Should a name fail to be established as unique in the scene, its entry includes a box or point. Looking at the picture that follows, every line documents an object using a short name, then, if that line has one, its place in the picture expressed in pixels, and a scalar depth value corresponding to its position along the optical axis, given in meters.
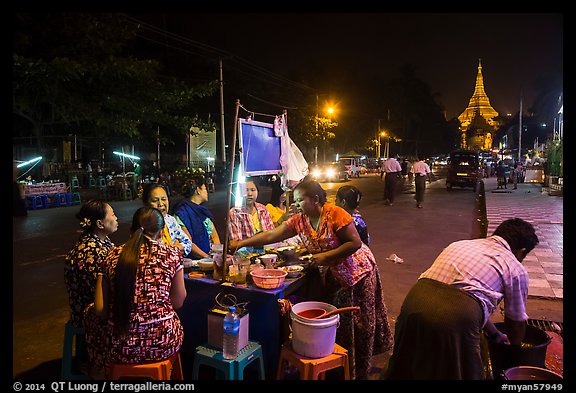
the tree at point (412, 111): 64.12
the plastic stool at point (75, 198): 18.23
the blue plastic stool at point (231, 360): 3.19
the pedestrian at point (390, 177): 16.59
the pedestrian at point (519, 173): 29.21
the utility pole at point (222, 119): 21.48
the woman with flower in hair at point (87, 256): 3.45
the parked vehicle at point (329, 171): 32.53
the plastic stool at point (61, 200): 17.42
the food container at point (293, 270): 3.93
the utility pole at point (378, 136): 58.39
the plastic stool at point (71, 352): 3.60
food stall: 3.54
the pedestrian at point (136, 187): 20.77
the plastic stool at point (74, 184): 19.88
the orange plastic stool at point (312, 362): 3.19
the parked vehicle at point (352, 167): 38.43
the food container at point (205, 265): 4.07
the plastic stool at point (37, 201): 16.39
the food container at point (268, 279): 3.58
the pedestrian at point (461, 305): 2.69
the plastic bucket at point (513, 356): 3.12
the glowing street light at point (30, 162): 18.79
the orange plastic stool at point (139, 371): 3.00
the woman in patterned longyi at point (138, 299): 2.91
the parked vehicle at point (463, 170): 24.53
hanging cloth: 5.43
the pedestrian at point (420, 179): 16.58
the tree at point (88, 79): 12.36
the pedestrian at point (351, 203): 4.64
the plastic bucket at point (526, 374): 3.01
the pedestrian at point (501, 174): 23.68
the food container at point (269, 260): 4.09
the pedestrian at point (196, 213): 5.29
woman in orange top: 3.81
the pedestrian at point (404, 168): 22.48
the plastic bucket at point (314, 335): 3.20
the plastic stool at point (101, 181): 21.78
